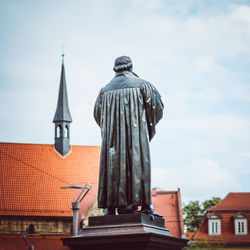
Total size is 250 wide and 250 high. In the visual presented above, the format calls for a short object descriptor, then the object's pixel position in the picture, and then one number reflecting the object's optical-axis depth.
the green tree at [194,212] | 50.16
